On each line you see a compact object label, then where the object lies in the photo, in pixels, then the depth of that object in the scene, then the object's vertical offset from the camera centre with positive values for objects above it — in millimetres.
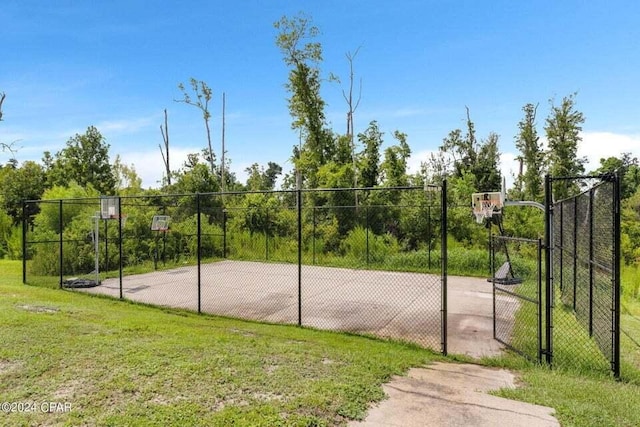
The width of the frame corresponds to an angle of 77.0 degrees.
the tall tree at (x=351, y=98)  18328 +5156
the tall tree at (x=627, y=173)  20416 +1951
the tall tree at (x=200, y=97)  23062 +6572
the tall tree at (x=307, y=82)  17156 +5496
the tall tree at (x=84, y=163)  18922 +2289
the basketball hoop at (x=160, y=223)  10462 -354
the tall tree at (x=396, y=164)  15922 +1799
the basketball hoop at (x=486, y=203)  7500 +110
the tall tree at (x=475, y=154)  21141 +3003
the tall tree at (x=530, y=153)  18141 +2576
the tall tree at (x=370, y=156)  16875 +2291
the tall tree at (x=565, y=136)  17250 +3186
